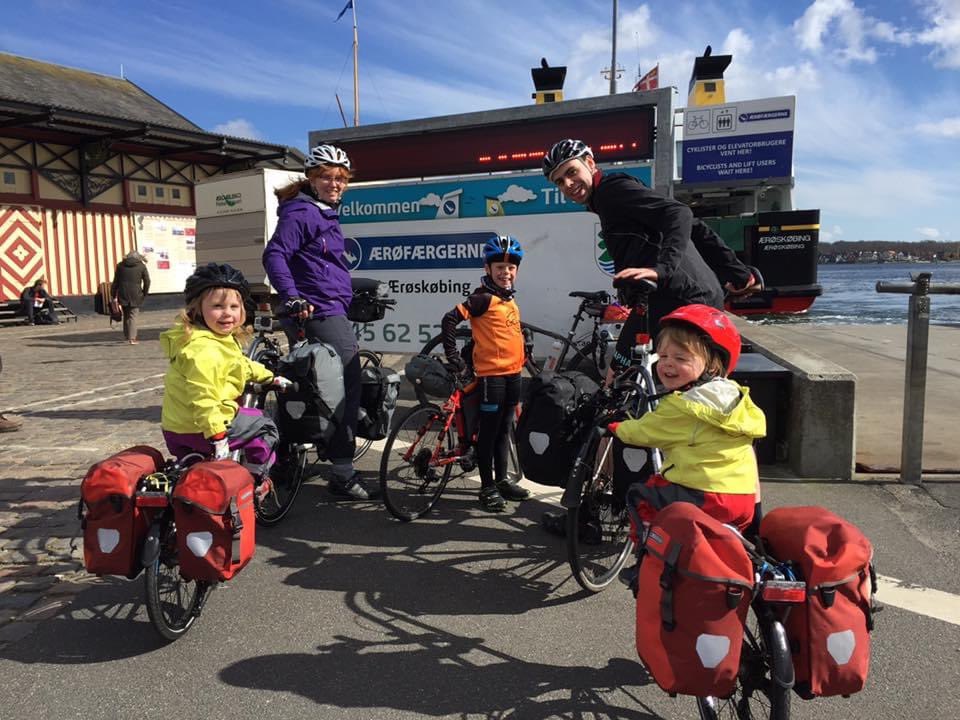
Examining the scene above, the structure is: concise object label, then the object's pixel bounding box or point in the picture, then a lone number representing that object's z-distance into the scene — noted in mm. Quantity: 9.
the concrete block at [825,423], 5074
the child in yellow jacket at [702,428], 2480
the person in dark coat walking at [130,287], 14914
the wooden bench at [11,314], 20147
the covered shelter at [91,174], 20984
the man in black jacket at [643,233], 3566
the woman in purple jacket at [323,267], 4594
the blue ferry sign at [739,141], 15789
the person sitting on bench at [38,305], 20234
